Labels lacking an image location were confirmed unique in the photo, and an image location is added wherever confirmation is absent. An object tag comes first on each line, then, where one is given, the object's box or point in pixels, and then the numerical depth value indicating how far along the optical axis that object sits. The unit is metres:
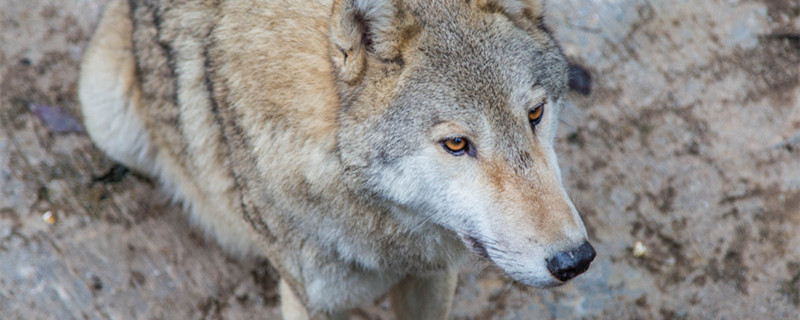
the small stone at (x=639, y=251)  9.28
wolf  5.31
